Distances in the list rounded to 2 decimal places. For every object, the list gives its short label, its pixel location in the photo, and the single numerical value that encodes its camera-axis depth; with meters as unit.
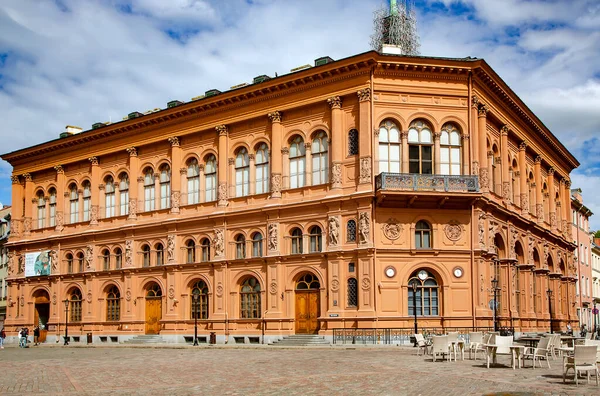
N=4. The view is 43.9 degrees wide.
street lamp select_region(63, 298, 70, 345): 55.54
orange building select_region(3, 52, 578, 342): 41.81
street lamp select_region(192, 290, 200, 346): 46.19
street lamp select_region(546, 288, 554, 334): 51.45
